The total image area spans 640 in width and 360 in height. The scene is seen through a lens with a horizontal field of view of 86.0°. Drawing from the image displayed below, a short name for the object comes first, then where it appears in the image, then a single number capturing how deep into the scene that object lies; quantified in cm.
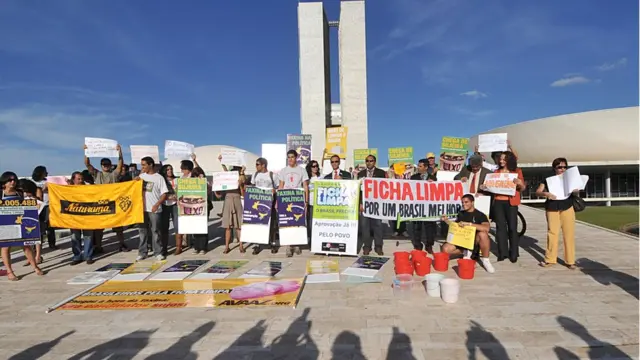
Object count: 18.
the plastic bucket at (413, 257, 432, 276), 543
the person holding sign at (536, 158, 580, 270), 569
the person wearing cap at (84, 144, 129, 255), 790
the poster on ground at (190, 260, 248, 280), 566
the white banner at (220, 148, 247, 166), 839
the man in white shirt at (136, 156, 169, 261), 694
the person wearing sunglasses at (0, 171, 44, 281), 621
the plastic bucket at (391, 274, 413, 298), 469
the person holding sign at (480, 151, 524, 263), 620
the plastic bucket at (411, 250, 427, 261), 549
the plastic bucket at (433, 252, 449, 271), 566
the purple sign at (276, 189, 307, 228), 719
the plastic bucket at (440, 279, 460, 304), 428
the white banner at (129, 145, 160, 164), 845
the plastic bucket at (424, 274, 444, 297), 453
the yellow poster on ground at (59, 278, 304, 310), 446
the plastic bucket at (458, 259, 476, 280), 523
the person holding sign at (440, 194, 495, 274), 578
